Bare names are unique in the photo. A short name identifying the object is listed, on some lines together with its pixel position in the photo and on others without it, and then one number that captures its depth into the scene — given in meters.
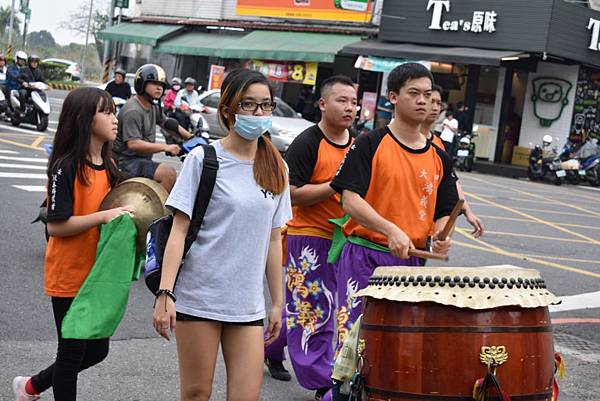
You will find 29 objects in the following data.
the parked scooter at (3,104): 21.75
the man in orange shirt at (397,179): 4.63
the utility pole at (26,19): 57.88
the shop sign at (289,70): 32.22
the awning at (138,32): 38.56
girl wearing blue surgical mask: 3.86
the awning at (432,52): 26.83
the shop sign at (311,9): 31.62
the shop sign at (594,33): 28.53
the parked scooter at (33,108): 20.92
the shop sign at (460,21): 28.09
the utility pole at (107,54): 42.67
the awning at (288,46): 31.03
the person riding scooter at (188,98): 20.88
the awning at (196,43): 35.59
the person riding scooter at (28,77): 20.80
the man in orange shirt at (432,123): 5.68
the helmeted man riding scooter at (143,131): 7.80
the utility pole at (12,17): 63.93
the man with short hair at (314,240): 5.64
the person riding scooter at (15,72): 20.92
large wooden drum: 3.45
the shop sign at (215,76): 33.88
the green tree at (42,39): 134.18
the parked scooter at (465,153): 25.78
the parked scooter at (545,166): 24.64
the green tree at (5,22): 95.69
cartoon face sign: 28.72
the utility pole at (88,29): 62.04
